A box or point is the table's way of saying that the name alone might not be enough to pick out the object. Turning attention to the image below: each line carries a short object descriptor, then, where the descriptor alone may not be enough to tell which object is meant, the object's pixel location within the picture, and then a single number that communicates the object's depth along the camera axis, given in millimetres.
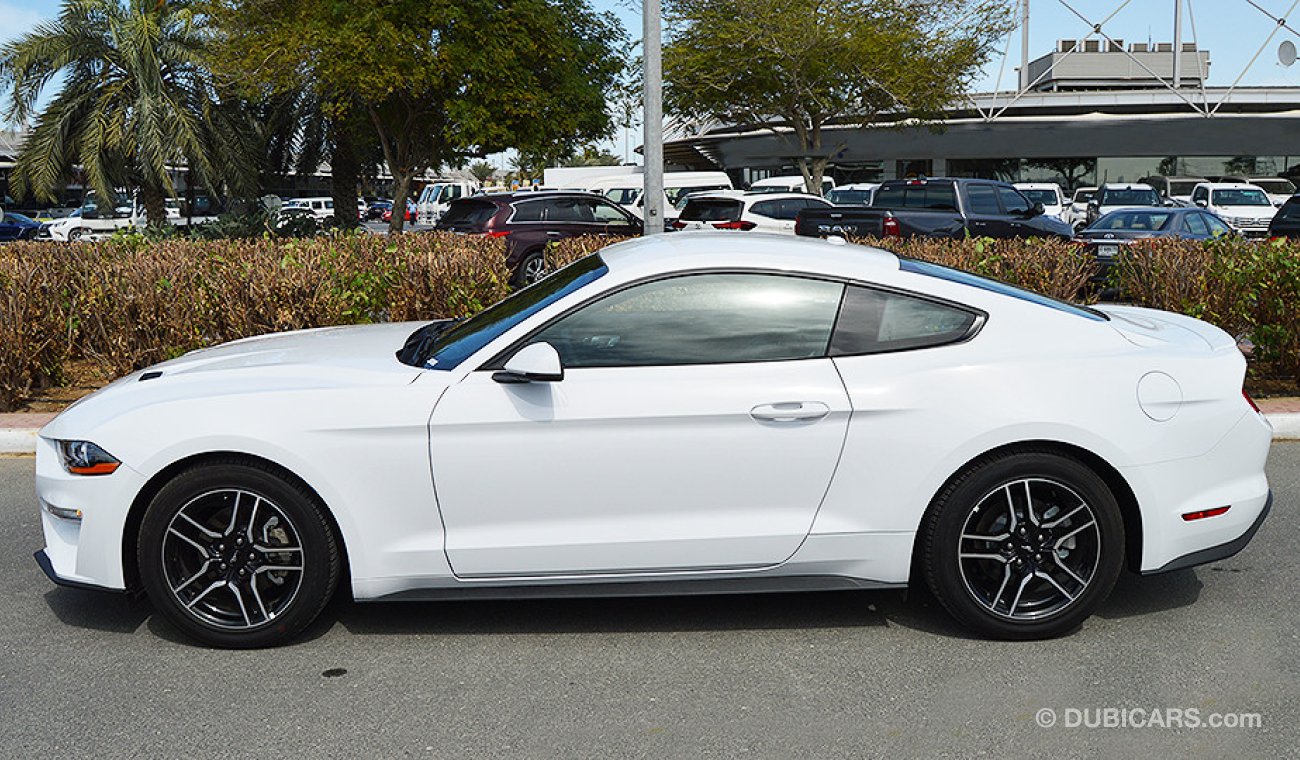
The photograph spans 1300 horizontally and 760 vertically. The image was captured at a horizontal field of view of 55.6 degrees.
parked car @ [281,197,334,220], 56447
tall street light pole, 10859
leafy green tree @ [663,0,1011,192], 32875
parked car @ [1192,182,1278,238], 30141
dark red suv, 18859
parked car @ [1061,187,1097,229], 33159
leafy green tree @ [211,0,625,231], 21469
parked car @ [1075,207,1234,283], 17859
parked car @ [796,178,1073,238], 16516
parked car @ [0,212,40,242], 37125
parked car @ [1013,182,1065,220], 33094
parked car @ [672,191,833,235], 21031
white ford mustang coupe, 4484
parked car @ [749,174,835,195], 41838
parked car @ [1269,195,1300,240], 21938
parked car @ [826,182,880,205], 33688
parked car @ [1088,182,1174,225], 31000
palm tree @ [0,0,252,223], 24422
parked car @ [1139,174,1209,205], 41469
